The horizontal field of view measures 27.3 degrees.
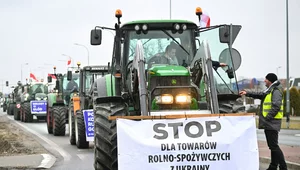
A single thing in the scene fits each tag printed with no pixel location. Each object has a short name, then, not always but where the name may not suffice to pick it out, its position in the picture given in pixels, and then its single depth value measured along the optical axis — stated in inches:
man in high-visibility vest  445.4
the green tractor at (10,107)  2099.0
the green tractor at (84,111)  645.3
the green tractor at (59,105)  947.3
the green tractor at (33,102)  1373.0
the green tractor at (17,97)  1646.2
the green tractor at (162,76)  371.2
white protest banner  329.7
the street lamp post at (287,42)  1476.5
